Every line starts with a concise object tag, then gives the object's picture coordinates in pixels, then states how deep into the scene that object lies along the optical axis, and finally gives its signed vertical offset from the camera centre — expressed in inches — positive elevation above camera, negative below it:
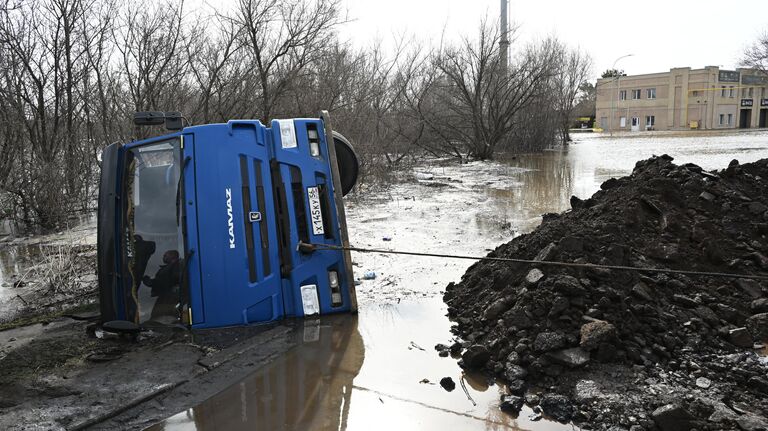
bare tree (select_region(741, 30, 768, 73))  1785.7 +92.8
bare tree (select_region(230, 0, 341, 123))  586.9 +73.2
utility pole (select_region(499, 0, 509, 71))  1056.8 +114.1
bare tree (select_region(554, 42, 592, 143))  1587.1 +50.4
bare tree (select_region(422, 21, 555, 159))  1065.5 +22.9
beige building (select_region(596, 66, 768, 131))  2773.1 -22.6
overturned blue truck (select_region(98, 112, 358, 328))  180.9 -30.7
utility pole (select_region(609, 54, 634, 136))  2940.9 +50.7
